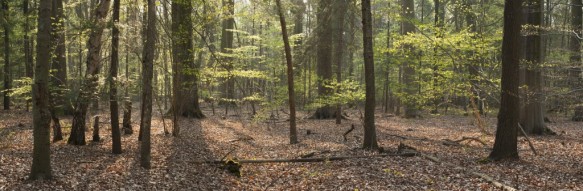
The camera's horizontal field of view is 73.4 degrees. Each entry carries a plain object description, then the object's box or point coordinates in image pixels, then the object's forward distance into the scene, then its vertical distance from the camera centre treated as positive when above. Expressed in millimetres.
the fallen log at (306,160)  10812 -2024
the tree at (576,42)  17762 +2343
